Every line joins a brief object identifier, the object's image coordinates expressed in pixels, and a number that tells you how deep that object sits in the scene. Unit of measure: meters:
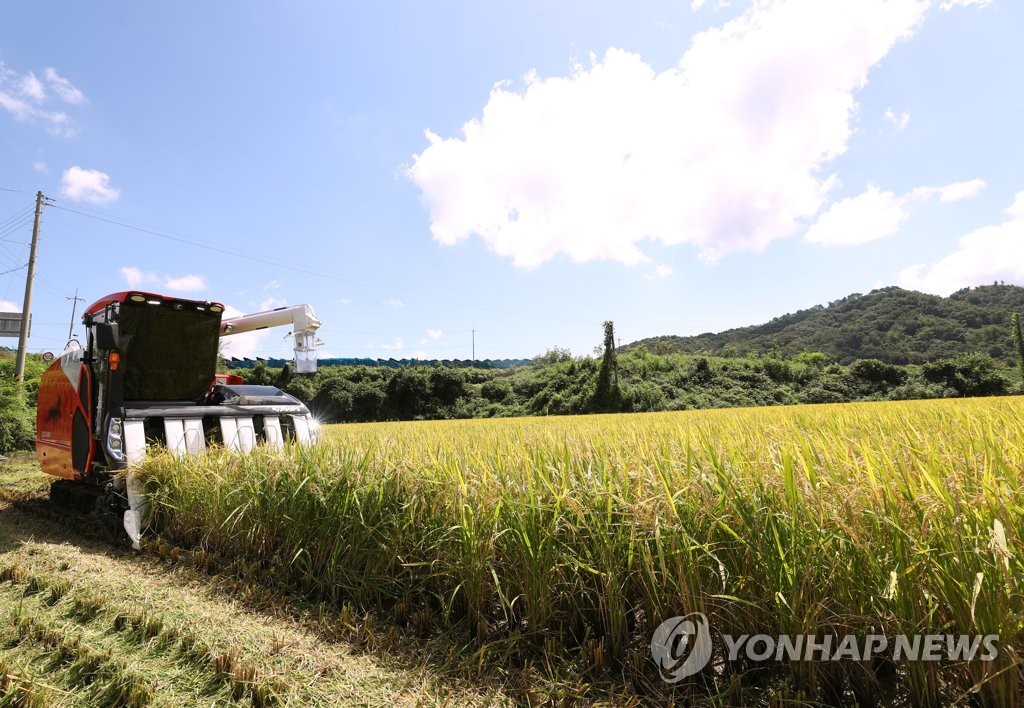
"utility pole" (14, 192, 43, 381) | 16.72
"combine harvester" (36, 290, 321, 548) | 4.77
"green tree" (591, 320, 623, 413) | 32.19
